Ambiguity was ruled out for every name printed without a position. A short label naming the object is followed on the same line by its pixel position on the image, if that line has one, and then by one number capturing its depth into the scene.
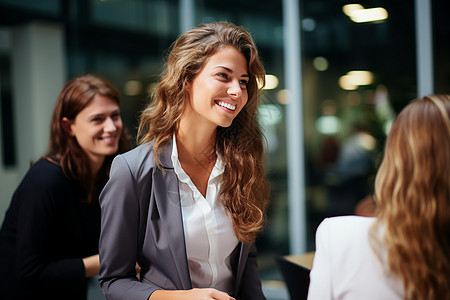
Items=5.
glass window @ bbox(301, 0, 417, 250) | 3.64
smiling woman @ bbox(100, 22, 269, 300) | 1.46
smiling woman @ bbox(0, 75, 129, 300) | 1.86
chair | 1.92
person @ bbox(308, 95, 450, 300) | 1.05
